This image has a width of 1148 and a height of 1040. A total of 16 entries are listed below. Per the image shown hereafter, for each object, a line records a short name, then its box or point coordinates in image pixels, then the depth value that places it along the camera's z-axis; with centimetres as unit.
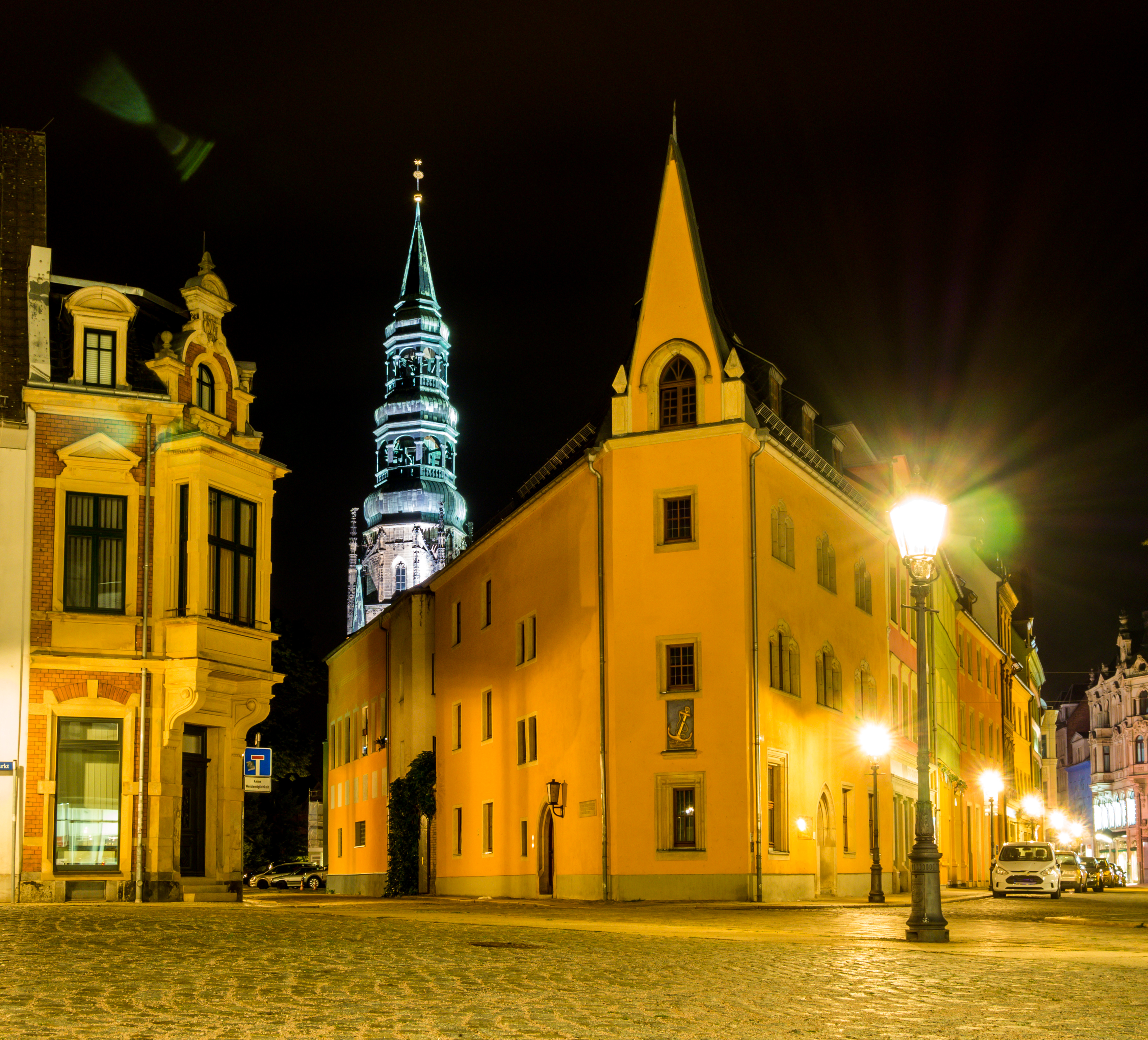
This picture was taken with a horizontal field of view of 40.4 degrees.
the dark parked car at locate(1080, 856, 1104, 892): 6288
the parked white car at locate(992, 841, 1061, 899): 4562
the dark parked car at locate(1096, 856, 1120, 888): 6775
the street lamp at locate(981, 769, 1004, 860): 5969
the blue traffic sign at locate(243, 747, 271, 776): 2903
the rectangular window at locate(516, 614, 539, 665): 4278
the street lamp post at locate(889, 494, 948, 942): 1834
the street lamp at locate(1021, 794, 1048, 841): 8844
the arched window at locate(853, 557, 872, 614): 4597
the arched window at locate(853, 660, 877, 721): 4528
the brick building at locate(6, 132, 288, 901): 2786
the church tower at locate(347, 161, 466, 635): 18175
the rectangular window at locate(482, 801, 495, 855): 4491
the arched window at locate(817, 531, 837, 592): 4231
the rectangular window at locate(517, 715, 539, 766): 4188
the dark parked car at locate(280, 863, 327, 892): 7294
